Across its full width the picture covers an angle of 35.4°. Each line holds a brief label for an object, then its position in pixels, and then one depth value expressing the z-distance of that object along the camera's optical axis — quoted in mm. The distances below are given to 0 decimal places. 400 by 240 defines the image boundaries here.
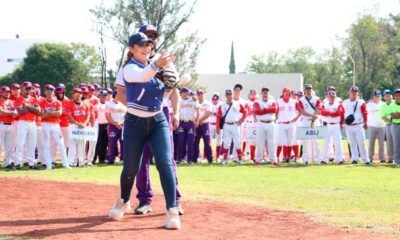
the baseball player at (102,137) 20312
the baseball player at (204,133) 20527
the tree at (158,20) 48906
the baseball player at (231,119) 20062
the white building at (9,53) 97744
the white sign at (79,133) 18609
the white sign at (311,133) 19703
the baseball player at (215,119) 21712
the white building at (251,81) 56625
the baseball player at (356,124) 19906
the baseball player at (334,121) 19891
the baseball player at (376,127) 20719
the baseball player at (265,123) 19688
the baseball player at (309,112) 19859
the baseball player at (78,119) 18578
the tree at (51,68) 58438
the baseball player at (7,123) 17344
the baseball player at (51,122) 17672
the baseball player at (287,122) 20344
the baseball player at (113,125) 19125
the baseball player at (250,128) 21016
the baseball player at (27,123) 17484
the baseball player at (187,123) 20173
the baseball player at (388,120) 19938
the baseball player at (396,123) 19469
